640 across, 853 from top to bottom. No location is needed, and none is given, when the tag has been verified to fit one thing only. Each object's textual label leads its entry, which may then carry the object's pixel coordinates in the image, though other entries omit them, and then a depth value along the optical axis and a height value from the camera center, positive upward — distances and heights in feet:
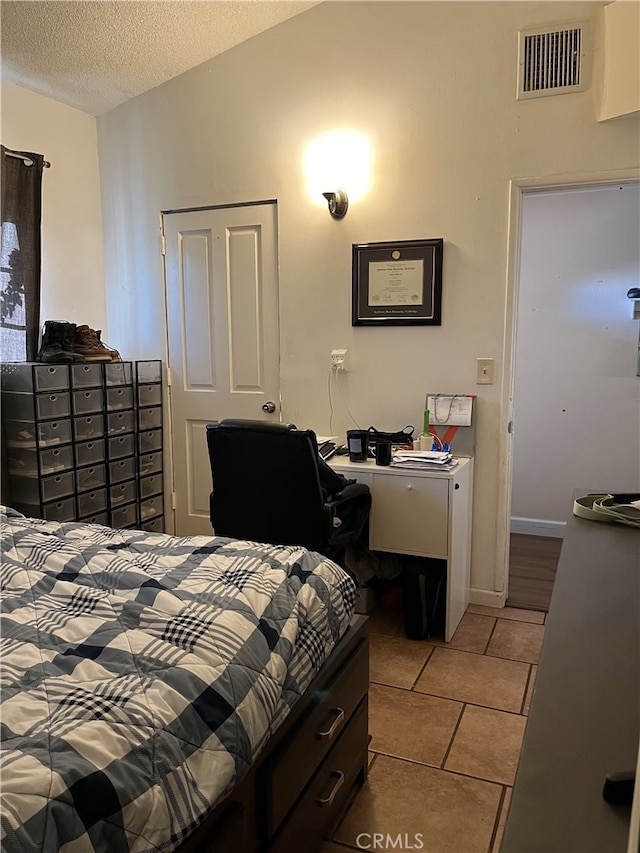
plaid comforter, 2.94 -1.84
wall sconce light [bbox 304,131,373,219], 10.28 +3.16
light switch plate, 9.92 -0.17
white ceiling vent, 8.87 +4.24
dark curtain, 9.87 +1.60
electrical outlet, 10.73 -0.01
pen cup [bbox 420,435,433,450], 9.84 -1.29
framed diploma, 10.07 +1.23
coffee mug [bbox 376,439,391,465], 9.42 -1.40
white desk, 9.02 -2.23
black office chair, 7.96 -1.71
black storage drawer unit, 9.52 -1.34
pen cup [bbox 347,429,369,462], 9.74 -1.33
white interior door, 11.32 +0.54
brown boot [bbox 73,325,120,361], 10.58 +0.20
